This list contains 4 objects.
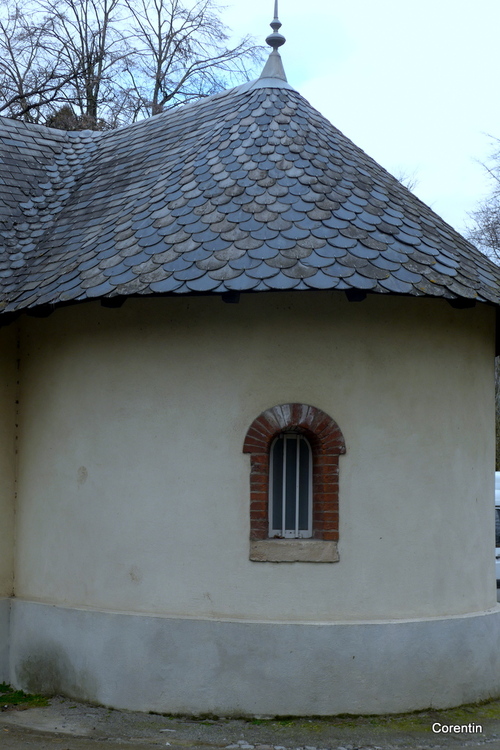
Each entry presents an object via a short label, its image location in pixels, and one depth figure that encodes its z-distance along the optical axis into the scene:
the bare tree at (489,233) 23.27
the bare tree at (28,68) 21.25
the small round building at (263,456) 8.30
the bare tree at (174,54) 23.50
